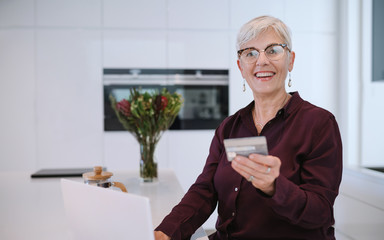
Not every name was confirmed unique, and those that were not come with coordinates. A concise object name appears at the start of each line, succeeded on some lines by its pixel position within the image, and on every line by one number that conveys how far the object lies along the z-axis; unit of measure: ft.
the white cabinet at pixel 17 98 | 11.96
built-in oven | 12.32
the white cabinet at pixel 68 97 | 12.07
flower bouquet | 6.18
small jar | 4.14
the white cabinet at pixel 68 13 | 11.98
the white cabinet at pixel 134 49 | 12.26
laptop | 2.36
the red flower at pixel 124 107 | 6.20
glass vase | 6.44
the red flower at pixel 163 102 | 6.21
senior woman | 3.31
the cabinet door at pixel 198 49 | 12.54
